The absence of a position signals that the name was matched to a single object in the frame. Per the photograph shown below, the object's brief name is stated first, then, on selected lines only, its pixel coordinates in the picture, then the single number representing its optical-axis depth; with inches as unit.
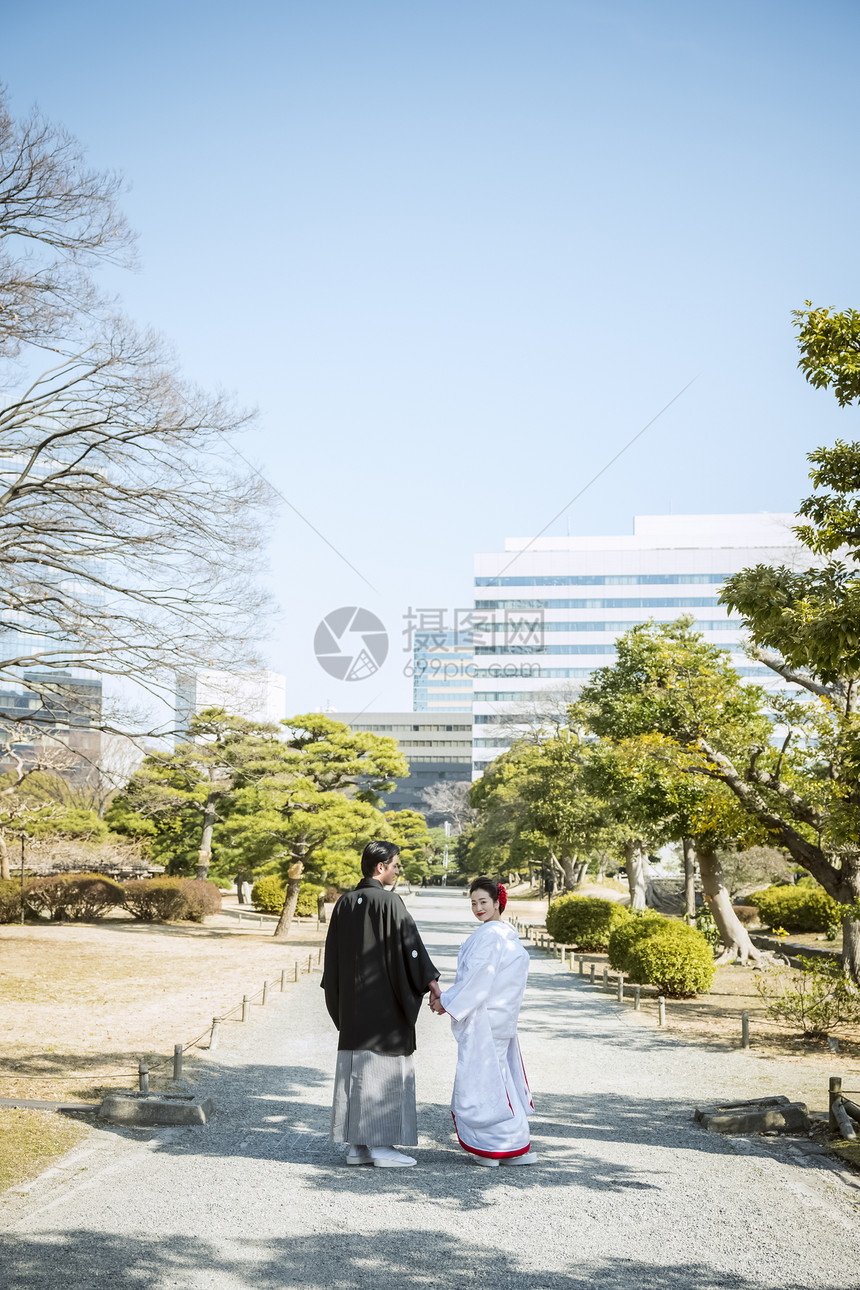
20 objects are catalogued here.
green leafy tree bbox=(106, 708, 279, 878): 846.2
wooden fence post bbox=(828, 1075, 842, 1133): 225.8
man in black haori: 198.2
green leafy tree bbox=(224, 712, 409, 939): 847.7
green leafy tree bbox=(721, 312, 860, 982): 248.1
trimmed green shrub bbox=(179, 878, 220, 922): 1015.6
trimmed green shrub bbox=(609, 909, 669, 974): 561.2
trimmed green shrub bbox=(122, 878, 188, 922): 997.2
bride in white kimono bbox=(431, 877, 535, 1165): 201.0
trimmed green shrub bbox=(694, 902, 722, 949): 750.2
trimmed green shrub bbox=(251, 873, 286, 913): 1135.6
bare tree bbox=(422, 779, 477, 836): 2668.1
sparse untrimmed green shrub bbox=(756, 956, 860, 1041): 370.6
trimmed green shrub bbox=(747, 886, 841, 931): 965.2
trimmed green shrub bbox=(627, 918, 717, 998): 509.4
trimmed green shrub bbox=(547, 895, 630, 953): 788.0
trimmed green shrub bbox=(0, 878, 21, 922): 910.4
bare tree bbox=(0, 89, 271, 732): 417.1
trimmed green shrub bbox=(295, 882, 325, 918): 1108.5
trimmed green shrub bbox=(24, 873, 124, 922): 952.3
